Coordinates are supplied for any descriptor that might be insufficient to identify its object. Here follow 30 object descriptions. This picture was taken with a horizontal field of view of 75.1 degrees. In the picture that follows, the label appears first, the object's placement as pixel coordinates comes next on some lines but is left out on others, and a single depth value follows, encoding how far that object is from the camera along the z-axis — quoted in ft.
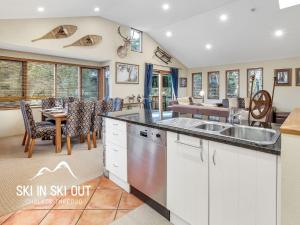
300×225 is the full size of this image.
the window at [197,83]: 30.40
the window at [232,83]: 26.61
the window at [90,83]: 21.84
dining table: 11.79
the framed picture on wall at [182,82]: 31.12
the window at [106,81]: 22.14
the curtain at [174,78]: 29.12
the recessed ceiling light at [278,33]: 18.68
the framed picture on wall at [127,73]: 22.02
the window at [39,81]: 17.97
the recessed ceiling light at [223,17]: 18.40
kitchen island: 3.83
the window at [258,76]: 24.67
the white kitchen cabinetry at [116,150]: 7.59
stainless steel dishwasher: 5.99
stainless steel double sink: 5.05
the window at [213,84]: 28.50
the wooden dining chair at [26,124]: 11.71
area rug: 7.40
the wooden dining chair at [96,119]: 13.42
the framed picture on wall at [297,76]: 21.81
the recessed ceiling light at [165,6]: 17.39
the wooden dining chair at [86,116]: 12.62
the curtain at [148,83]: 24.97
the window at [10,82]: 16.51
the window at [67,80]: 19.80
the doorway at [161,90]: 27.48
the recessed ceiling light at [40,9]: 13.54
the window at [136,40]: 23.57
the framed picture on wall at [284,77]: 22.44
